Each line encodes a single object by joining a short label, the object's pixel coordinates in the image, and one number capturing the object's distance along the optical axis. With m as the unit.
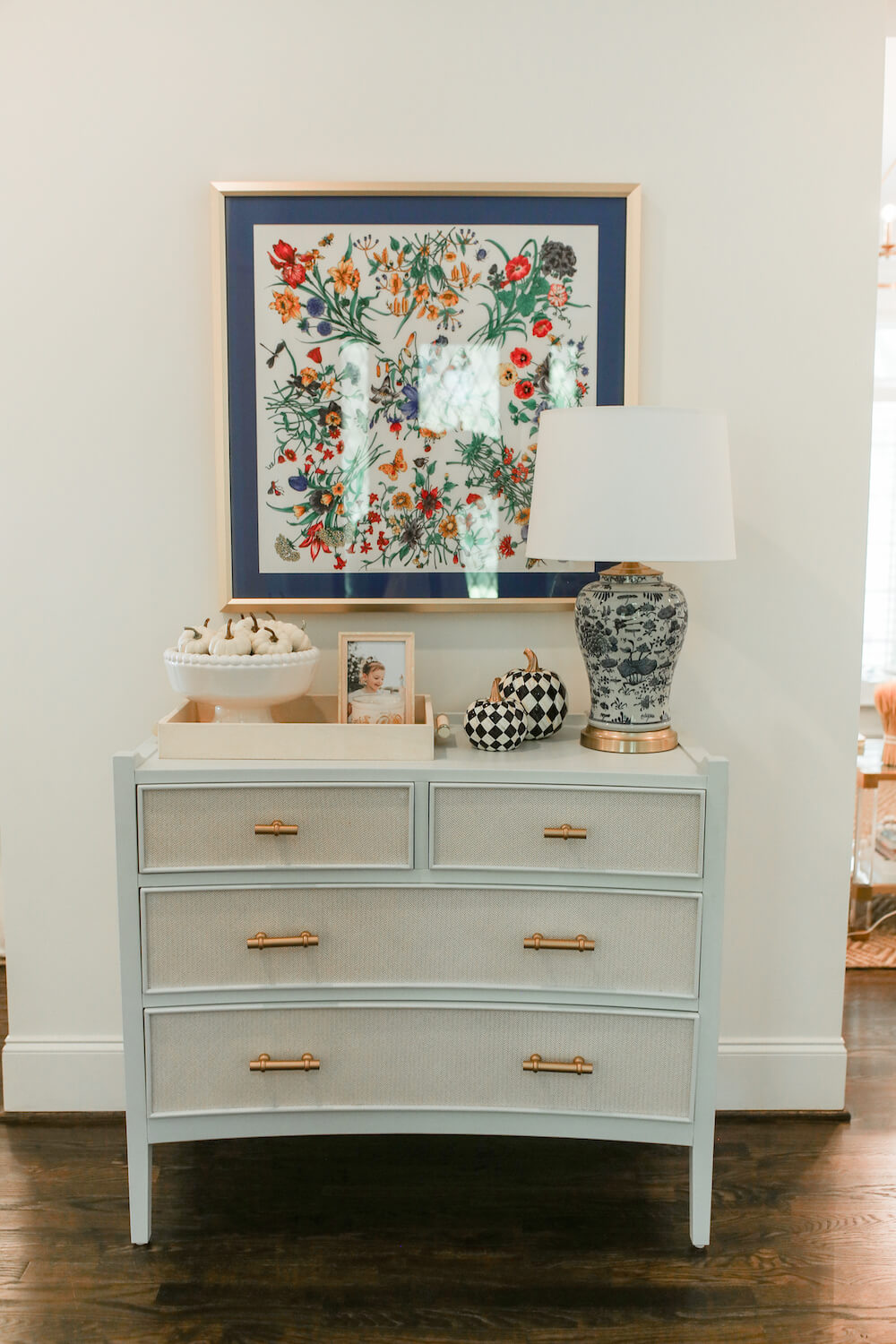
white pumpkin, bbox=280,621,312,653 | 1.88
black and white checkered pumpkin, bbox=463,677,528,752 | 1.84
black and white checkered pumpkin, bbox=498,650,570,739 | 1.90
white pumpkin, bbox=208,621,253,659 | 1.81
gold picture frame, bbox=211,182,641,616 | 2.04
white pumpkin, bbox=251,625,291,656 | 1.83
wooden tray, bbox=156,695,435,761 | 1.78
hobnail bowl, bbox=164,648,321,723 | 1.79
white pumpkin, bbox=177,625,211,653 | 1.84
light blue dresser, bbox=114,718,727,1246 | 1.75
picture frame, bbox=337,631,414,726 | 1.90
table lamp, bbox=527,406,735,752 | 1.70
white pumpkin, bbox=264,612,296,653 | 1.87
